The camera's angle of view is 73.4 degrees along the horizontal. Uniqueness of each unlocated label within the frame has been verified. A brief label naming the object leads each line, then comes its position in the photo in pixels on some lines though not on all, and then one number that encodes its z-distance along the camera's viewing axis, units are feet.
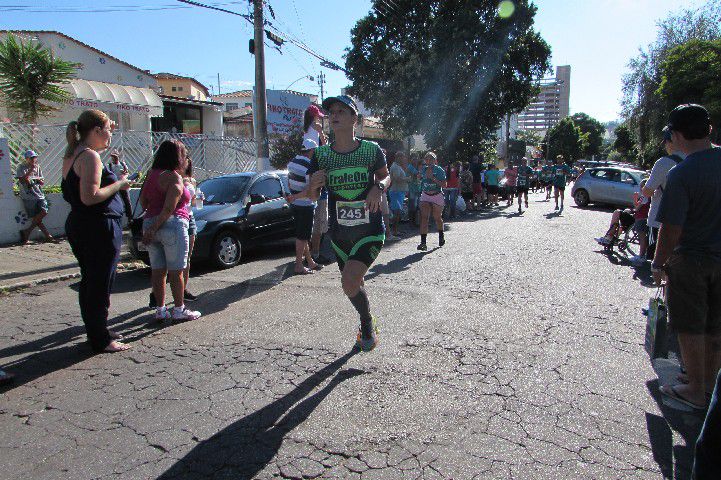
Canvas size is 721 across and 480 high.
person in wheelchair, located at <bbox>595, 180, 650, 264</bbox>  25.18
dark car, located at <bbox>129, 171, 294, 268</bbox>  23.65
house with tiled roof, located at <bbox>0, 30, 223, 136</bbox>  63.00
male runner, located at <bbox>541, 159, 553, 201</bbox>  72.28
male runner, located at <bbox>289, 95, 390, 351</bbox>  12.51
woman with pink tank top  14.97
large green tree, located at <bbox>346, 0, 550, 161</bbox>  68.49
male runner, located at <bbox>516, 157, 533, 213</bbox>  52.02
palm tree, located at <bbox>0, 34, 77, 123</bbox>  37.17
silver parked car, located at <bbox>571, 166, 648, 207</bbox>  57.21
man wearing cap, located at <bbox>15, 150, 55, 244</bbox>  30.14
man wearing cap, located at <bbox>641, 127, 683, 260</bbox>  14.88
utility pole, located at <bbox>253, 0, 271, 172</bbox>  44.11
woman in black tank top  12.57
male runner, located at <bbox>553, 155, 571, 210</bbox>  53.26
